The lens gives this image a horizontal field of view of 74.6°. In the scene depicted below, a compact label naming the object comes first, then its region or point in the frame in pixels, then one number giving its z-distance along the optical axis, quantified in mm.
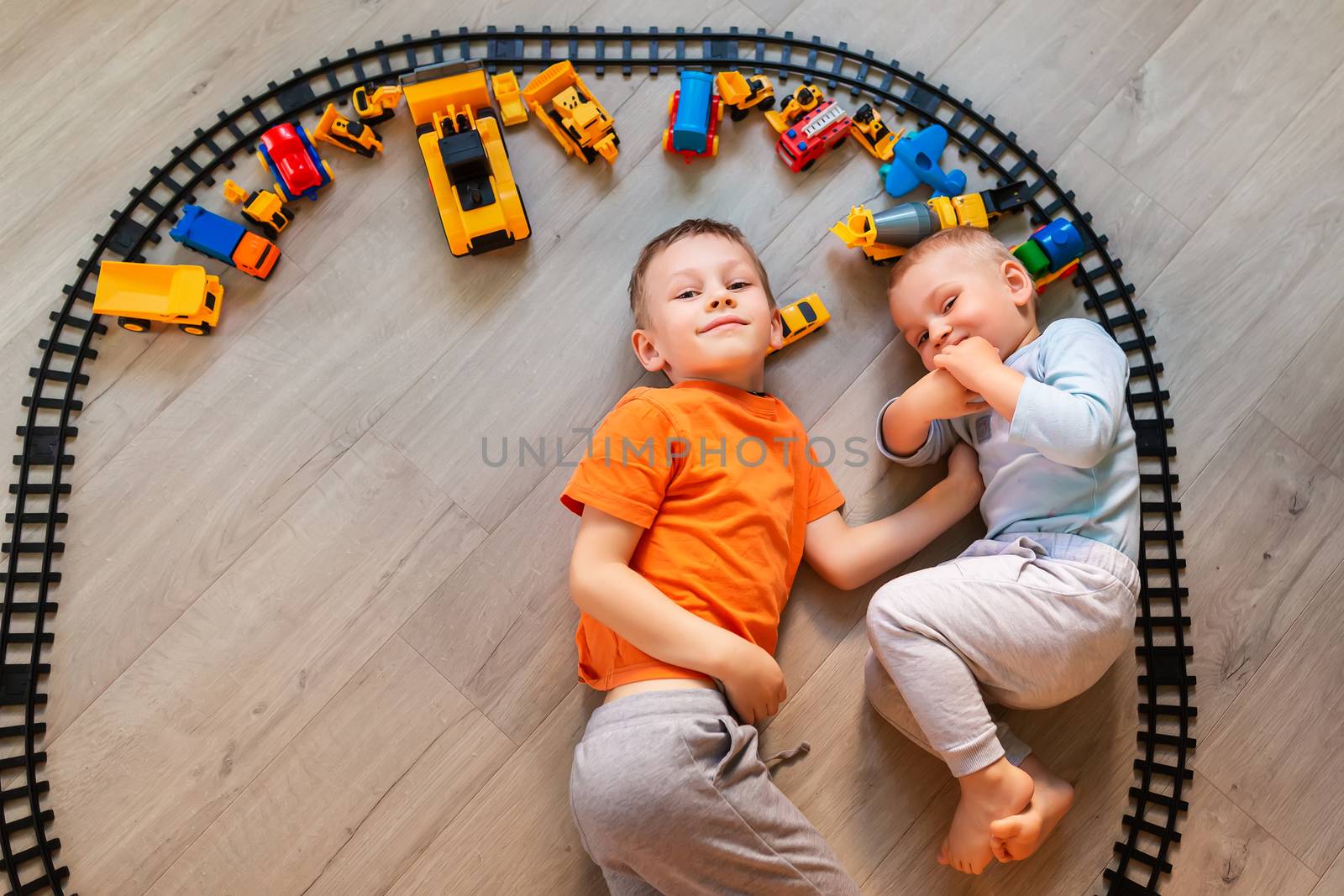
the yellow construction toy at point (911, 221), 1349
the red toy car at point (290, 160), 1396
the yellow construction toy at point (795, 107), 1430
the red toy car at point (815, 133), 1415
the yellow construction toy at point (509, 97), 1432
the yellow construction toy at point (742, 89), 1424
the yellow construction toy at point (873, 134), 1441
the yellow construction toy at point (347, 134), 1409
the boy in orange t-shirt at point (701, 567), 1087
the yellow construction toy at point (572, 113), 1407
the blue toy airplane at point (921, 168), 1399
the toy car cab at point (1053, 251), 1361
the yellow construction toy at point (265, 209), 1394
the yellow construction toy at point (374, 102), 1408
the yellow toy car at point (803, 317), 1379
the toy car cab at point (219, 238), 1373
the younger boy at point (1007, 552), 1171
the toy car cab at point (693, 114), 1392
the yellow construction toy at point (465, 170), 1376
